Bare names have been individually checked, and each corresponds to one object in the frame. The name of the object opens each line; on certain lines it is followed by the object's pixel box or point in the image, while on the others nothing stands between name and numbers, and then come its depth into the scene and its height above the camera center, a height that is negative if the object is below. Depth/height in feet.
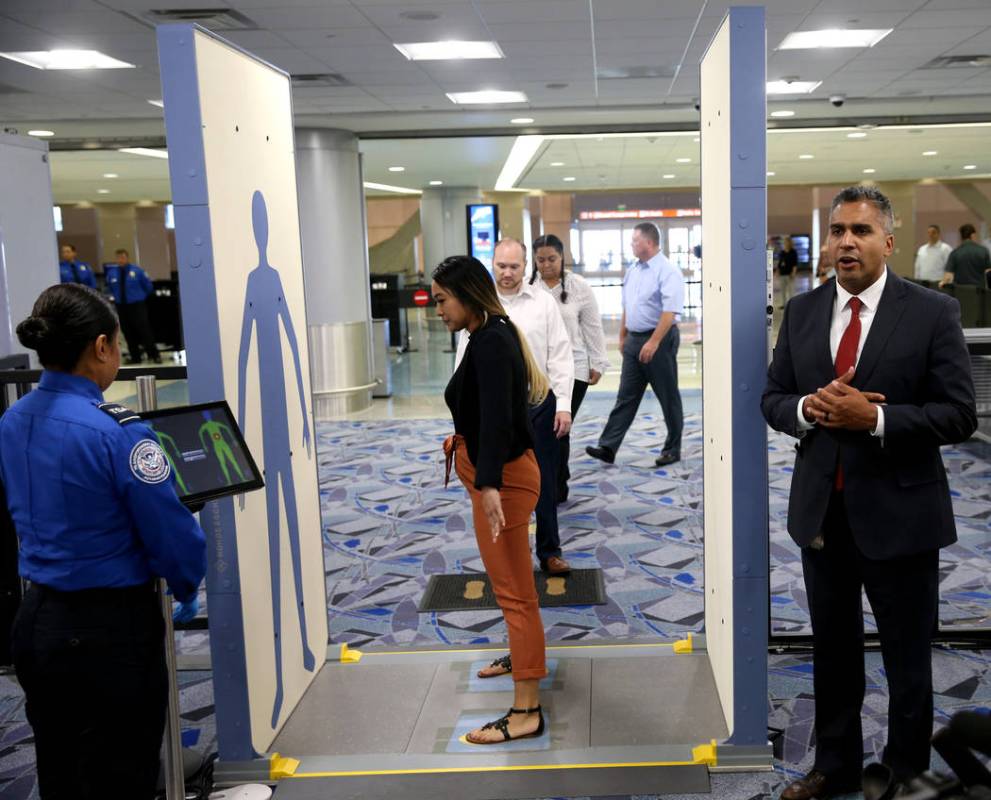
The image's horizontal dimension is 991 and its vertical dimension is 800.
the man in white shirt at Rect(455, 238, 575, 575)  14.42 -1.26
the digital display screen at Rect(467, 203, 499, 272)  54.39 +2.69
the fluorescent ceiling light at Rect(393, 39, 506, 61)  23.16 +5.46
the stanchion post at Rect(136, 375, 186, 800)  8.10 -3.84
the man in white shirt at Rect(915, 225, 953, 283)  50.90 -0.04
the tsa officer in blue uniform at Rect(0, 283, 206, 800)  6.56 -1.73
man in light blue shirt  22.53 -1.35
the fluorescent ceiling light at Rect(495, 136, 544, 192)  42.74 +5.92
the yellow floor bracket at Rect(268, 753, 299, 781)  10.02 -4.95
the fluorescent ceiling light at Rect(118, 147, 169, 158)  40.70 +5.96
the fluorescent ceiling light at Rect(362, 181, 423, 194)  67.12 +6.65
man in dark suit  7.84 -1.42
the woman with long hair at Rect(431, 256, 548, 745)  9.84 -1.84
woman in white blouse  18.29 -0.83
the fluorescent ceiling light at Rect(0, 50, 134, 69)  22.58 +5.50
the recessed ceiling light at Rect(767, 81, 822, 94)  29.30 +5.36
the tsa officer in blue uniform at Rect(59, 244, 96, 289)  49.88 +1.22
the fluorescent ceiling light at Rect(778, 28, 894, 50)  22.79 +5.28
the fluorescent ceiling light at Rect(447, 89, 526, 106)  29.73 +5.52
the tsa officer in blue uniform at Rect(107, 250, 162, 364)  50.80 -0.46
